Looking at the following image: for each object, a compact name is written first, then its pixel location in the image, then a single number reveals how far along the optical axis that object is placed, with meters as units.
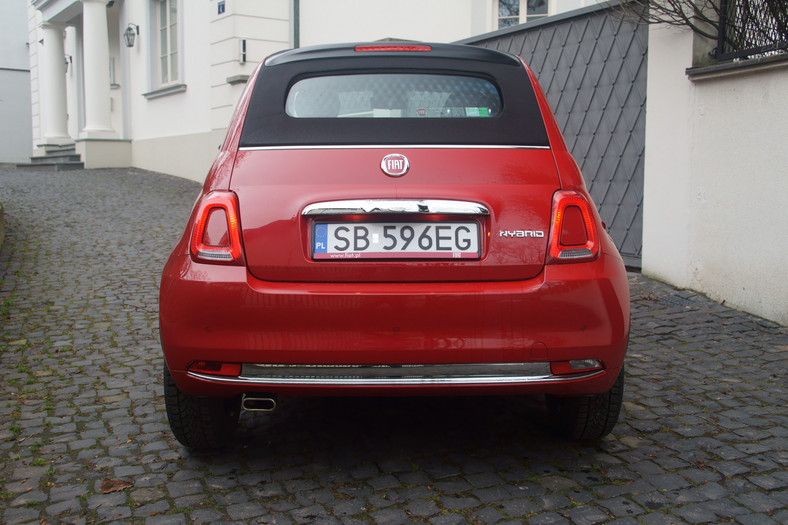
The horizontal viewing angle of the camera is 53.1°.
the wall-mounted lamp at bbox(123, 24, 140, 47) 17.19
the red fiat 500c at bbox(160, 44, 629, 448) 2.74
